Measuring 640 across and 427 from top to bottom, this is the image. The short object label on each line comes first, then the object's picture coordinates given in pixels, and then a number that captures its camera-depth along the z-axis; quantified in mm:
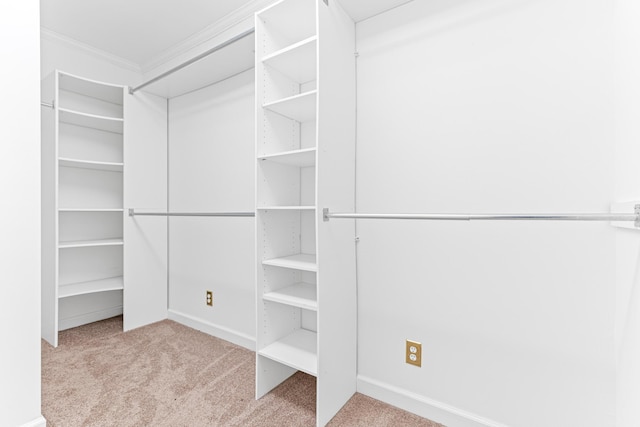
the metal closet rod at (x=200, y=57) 1823
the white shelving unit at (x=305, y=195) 1524
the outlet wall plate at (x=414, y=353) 1617
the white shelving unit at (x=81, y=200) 2283
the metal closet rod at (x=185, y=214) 1832
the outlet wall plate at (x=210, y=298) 2566
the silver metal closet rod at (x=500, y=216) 928
